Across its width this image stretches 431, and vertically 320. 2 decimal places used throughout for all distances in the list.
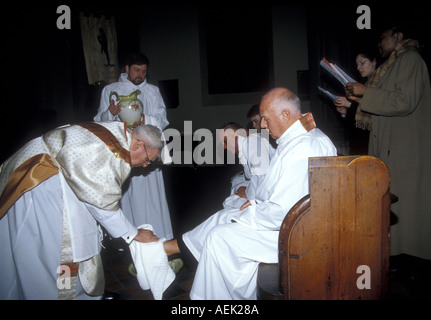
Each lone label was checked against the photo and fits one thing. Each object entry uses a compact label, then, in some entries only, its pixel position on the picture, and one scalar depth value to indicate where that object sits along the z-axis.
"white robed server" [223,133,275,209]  2.83
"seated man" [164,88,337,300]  1.89
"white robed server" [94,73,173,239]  3.59
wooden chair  1.41
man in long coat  2.42
